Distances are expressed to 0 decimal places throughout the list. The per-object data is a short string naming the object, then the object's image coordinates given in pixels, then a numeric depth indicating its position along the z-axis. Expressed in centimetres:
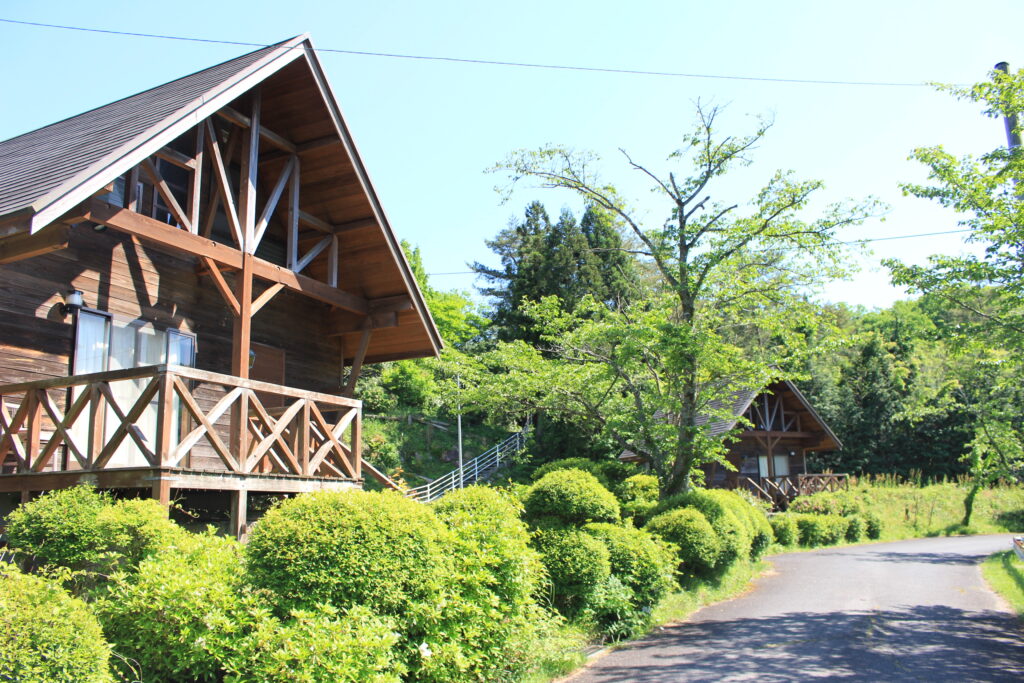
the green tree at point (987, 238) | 1108
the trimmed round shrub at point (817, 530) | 2472
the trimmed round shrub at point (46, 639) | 407
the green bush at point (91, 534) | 652
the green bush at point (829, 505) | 2789
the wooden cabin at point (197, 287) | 848
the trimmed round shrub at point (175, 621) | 522
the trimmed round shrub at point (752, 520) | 1733
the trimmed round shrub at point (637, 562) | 1106
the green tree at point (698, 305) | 1700
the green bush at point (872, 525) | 2822
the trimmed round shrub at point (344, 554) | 566
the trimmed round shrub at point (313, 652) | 495
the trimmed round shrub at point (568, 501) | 1059
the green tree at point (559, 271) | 3675
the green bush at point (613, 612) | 1017
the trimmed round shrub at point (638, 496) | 1719
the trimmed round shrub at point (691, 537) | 1391
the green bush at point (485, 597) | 642
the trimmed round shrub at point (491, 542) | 722
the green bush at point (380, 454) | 3200
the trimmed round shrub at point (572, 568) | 991
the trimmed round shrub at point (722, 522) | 1505
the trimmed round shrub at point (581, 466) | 1661
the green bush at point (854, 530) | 2716
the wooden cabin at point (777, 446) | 3089
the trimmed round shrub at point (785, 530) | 2361
